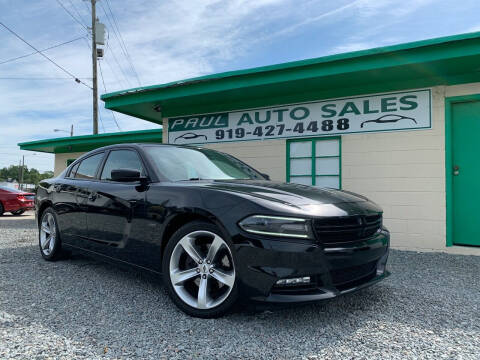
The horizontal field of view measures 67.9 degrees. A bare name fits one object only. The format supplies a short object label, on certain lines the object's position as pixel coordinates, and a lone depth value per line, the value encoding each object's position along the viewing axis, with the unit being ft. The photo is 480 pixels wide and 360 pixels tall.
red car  43.09
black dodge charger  8.09
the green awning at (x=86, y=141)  37.47
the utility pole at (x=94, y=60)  53.10
